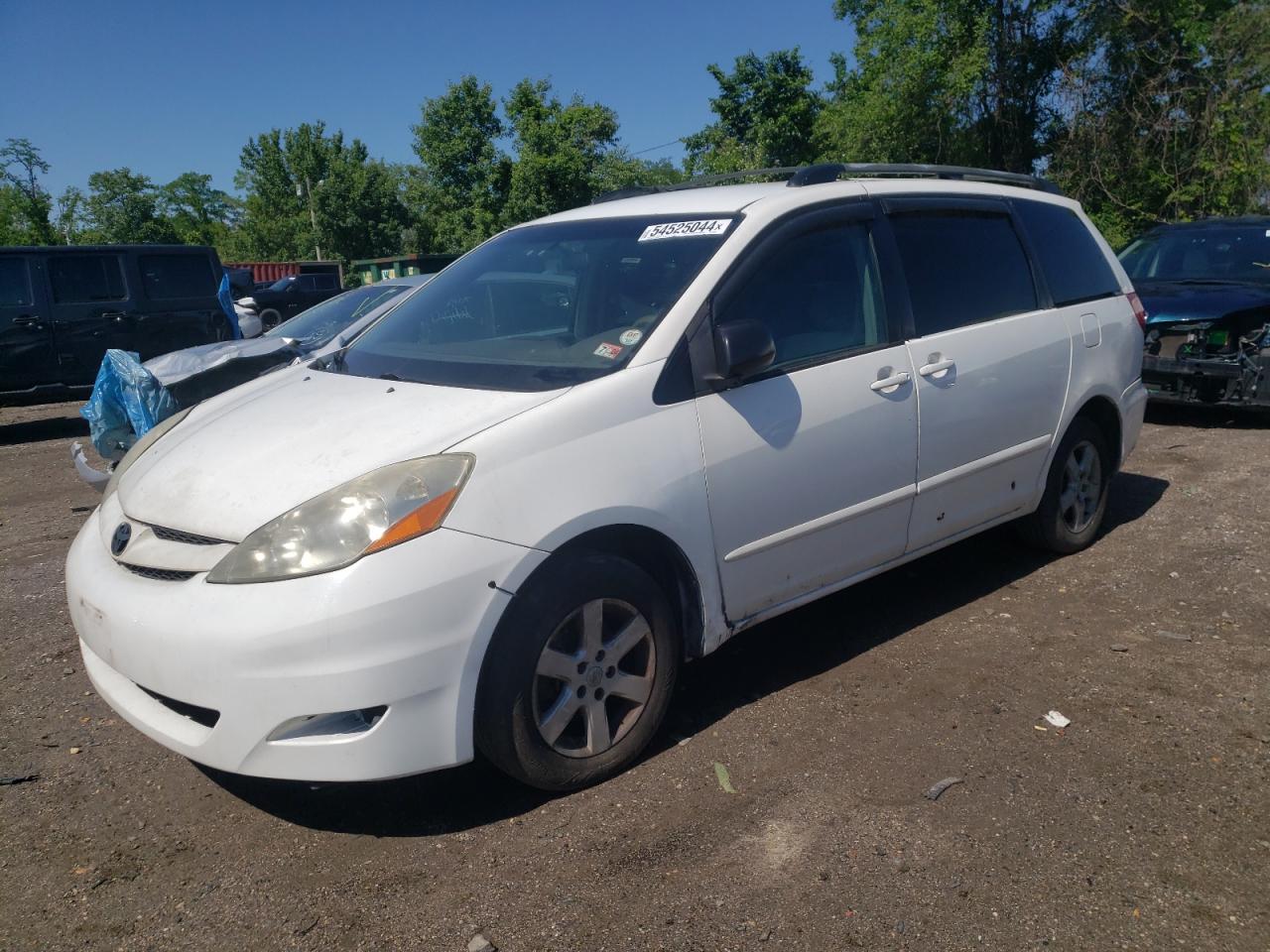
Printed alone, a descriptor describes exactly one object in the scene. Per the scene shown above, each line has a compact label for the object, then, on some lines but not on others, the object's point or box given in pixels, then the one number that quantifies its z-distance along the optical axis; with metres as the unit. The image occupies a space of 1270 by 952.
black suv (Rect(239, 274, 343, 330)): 20.23
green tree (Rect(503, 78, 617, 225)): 38.34
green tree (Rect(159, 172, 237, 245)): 81.70
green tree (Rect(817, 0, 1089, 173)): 21.23
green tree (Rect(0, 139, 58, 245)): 41.19
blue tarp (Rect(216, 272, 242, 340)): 12.16
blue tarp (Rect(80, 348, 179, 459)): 6.16
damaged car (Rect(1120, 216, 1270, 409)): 7.69
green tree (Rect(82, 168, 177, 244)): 68.56
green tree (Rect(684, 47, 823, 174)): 34.75
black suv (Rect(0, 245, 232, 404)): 10.90
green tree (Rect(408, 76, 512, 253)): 41.79
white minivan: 2.64
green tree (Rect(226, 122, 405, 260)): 51.66
